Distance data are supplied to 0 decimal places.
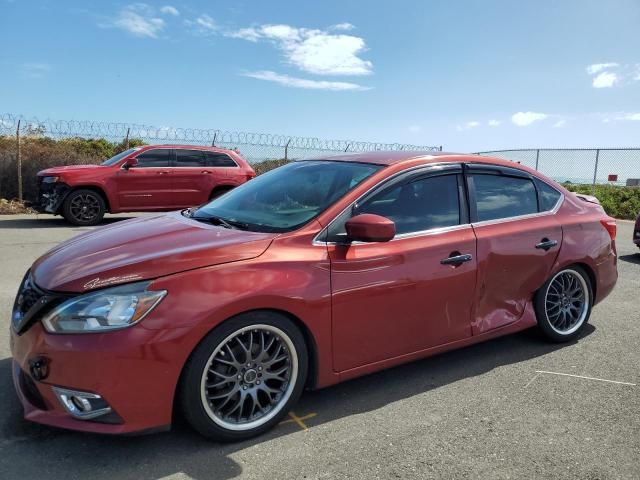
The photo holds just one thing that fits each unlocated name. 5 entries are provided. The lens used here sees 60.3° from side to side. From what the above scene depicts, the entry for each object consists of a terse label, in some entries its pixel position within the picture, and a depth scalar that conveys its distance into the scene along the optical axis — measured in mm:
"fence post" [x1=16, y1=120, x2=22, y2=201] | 14281
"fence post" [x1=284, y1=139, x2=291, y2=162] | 18942
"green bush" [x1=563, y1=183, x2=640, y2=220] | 17938
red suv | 11531
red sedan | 2686
